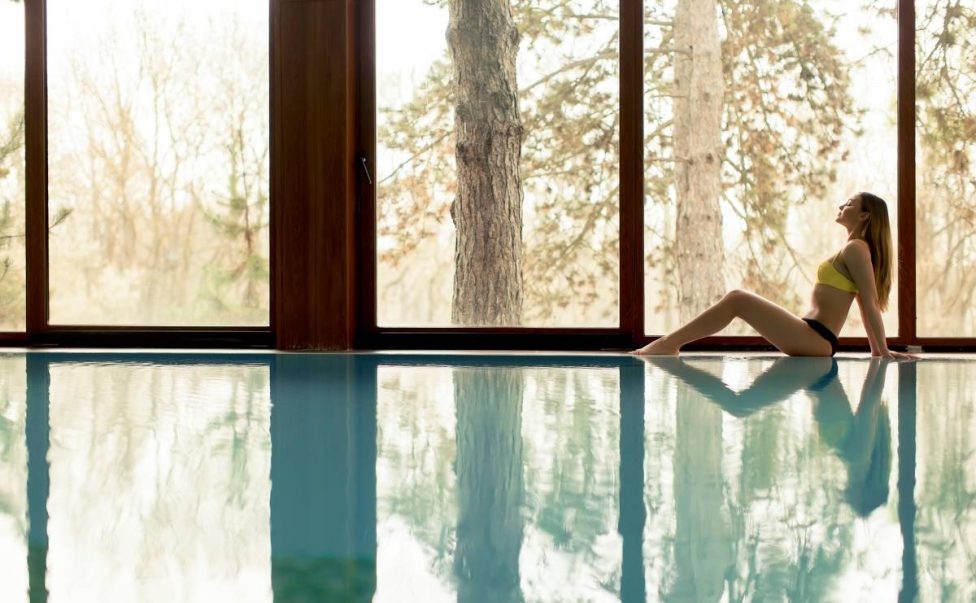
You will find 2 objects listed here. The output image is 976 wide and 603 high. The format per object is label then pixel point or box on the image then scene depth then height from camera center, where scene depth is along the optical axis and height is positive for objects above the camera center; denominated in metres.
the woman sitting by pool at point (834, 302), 4.49 -0.07
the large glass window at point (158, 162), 5.42 +0.69
